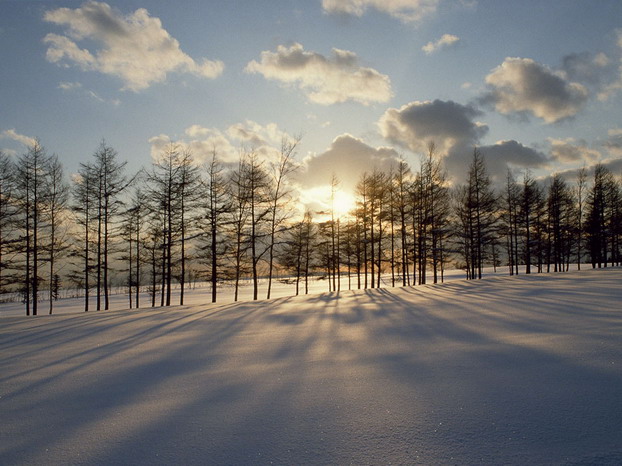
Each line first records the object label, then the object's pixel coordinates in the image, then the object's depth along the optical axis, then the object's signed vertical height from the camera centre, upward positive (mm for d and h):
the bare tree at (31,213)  19812 +2398
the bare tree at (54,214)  20967 +2437
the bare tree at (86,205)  21250 +3125
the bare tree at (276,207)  20141 +2706
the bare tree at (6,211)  18484 +2335
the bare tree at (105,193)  21281 +3976
